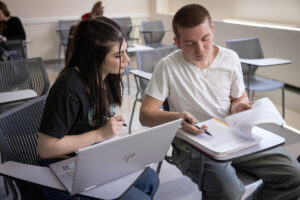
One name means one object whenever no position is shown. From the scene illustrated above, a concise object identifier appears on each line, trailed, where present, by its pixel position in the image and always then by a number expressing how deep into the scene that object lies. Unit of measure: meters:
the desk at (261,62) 2.72
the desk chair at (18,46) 3.96
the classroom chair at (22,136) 1.11
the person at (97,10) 4.65
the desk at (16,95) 1.97
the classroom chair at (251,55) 2.86
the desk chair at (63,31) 5.62
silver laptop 0.84
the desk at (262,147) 1.11
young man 1.35
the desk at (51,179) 0.91
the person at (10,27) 4.85
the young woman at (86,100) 1.05
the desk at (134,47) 3.57
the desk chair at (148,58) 2.60
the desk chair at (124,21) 6.19
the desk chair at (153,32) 5.01
